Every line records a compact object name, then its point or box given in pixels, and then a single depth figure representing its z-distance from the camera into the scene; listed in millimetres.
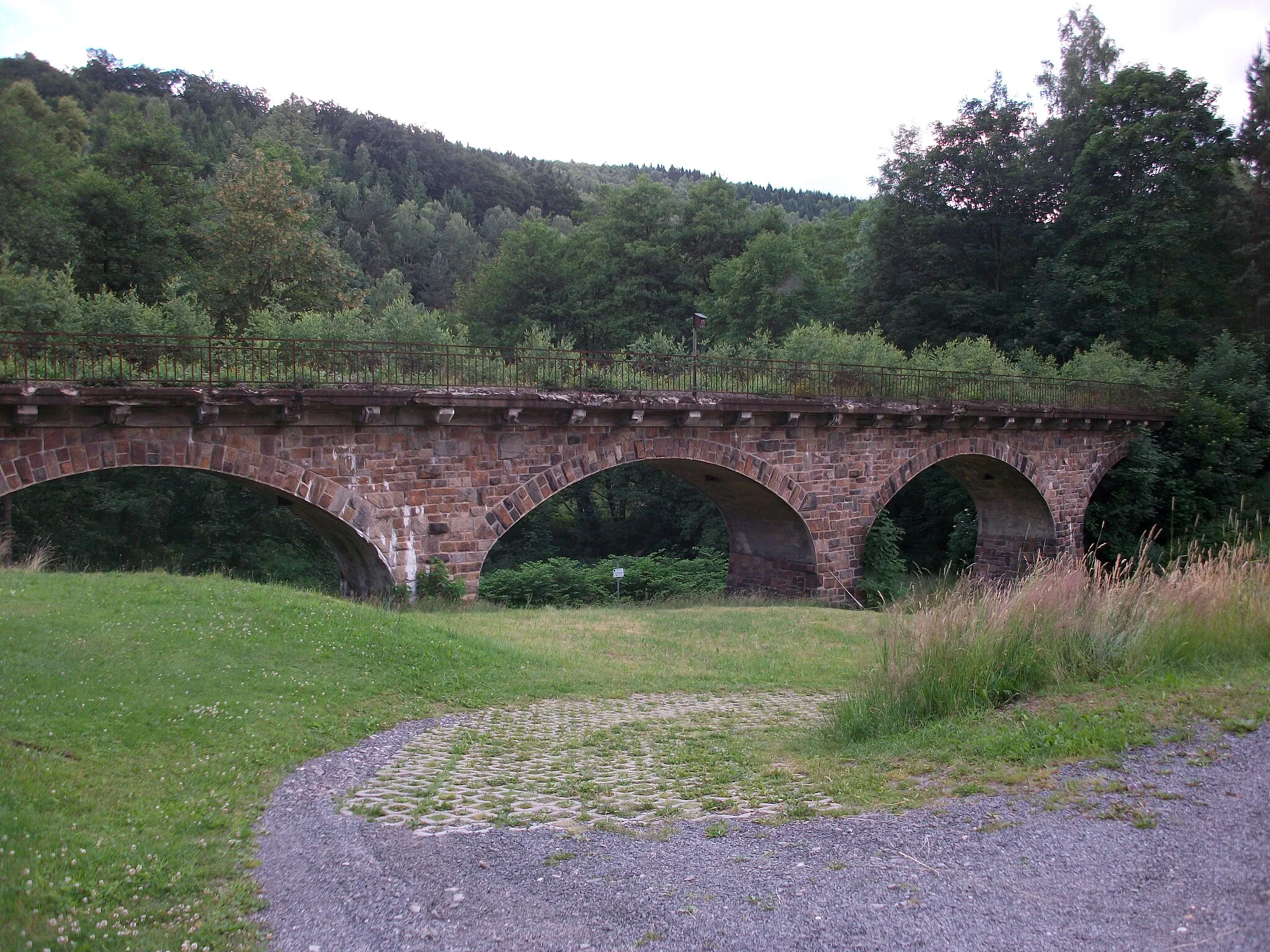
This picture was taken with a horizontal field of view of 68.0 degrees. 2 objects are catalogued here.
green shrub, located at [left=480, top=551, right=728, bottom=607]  21859
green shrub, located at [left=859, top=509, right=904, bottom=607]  19719
